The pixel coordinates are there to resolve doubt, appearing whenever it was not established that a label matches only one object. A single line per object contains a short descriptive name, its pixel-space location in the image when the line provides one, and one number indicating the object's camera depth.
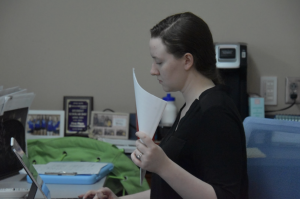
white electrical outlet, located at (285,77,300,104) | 3.99
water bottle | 3.91
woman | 2.54
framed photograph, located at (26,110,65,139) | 4.01
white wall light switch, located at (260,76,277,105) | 3.99
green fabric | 3.63
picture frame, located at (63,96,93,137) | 4.03
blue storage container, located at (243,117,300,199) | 3.06
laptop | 2.82
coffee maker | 3.84
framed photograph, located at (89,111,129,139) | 3.99
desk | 3.39
